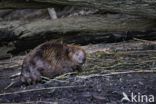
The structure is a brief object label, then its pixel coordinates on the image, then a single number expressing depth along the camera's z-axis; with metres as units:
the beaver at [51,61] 8.11
